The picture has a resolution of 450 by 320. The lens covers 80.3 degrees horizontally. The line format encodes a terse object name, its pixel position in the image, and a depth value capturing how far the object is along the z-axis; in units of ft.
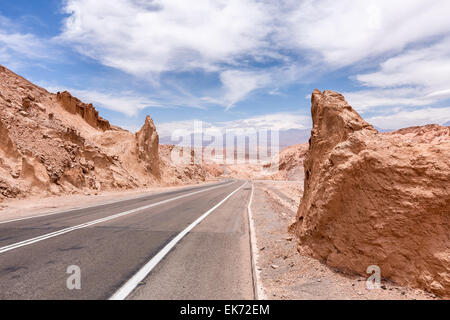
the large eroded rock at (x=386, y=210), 13.00
